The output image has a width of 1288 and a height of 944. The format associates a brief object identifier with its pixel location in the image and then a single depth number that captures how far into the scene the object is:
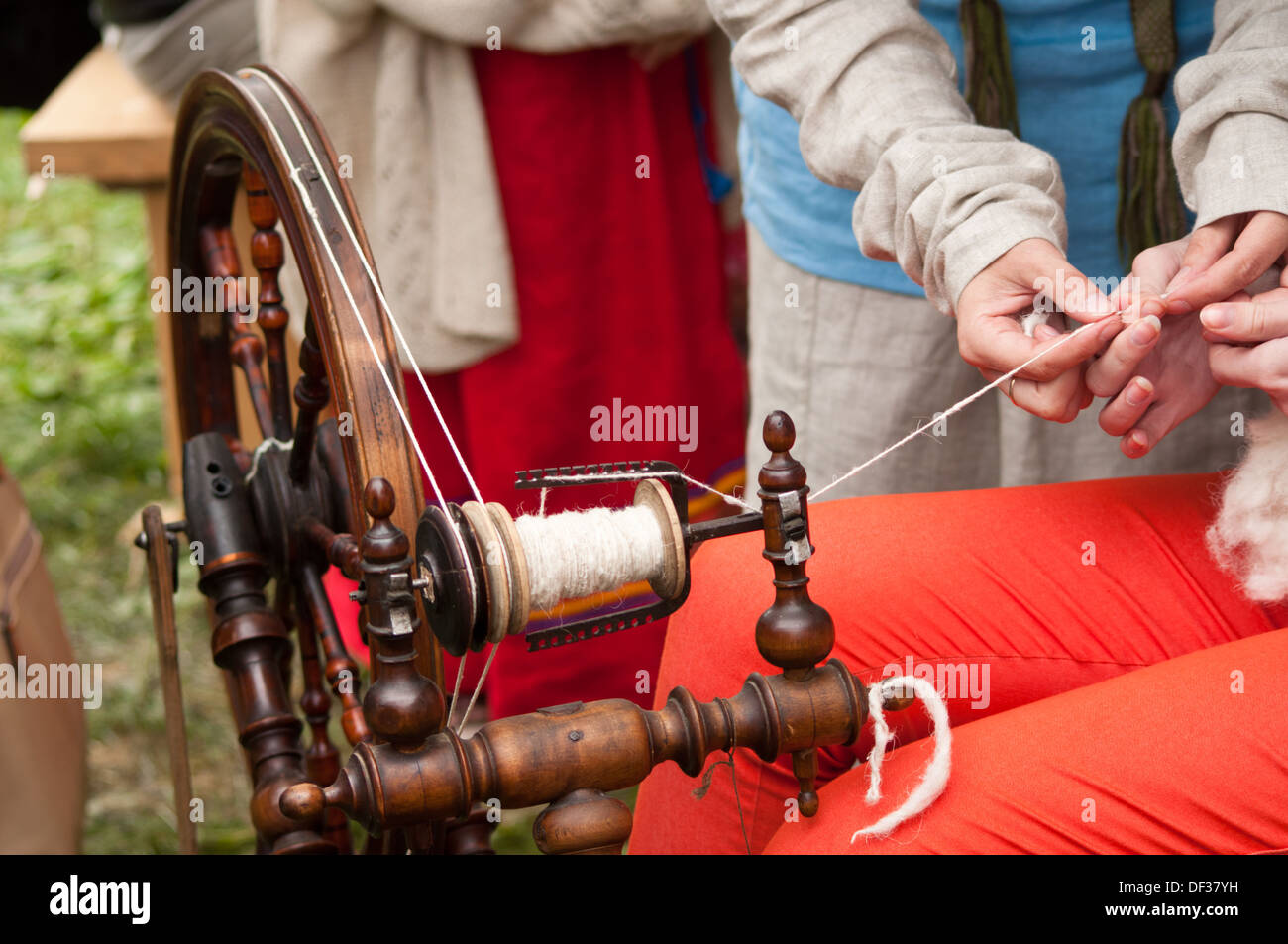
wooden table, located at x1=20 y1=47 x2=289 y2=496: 2.29
